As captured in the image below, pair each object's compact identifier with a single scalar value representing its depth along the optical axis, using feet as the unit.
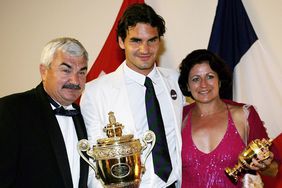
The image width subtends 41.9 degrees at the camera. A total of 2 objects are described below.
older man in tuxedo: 4.75
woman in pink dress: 6.21
